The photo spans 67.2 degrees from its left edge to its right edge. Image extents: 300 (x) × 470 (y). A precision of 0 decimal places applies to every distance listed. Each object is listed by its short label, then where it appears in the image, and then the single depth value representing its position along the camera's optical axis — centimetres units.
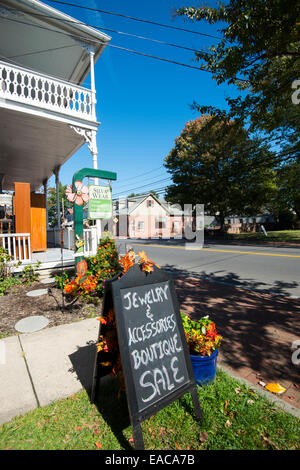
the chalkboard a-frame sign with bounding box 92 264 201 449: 172
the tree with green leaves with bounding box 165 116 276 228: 2047
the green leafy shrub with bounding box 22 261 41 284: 614
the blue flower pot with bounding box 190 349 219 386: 225
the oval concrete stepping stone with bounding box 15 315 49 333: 370
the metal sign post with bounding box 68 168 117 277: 489
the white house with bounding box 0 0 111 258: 643
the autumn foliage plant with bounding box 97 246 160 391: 203
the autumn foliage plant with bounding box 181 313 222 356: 228
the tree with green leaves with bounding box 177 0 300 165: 358
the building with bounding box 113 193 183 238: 3362
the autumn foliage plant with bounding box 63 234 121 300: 462
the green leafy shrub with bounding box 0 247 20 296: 566
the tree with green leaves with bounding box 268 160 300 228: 1520
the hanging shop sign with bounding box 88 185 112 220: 551
